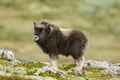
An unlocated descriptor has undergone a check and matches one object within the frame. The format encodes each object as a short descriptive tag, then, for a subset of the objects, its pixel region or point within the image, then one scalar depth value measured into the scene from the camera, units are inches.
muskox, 1560.0
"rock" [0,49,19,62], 1672.0
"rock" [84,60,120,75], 1654.8
